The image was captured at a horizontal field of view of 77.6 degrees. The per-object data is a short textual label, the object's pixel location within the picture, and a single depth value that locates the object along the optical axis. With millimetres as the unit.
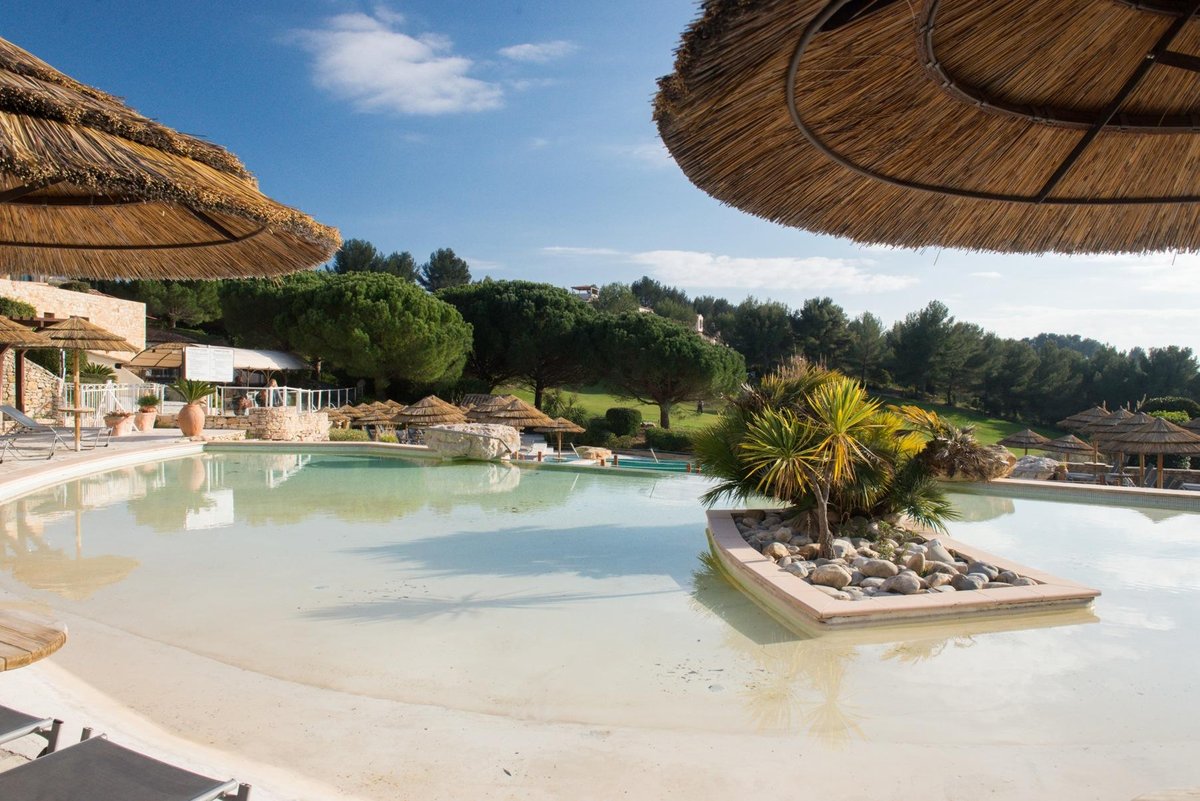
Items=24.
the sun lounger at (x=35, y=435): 11930
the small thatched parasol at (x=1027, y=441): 20625
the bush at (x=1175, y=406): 27719
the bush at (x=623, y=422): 28109
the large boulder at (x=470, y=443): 15703
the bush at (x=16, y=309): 19953
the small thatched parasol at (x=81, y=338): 13781
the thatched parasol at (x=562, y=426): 18219
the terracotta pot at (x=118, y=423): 16391
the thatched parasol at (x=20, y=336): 13750
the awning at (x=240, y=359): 23828
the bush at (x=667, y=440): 25811
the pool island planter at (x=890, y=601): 4977
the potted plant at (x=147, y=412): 17969
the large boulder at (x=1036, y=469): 15148
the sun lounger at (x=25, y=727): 2219
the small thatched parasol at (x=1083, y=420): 20312
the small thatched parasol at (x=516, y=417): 17312
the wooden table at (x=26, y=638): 2260
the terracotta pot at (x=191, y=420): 16328
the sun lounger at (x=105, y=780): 1909
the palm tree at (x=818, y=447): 6590
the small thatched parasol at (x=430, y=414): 17656
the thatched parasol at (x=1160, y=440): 14898
